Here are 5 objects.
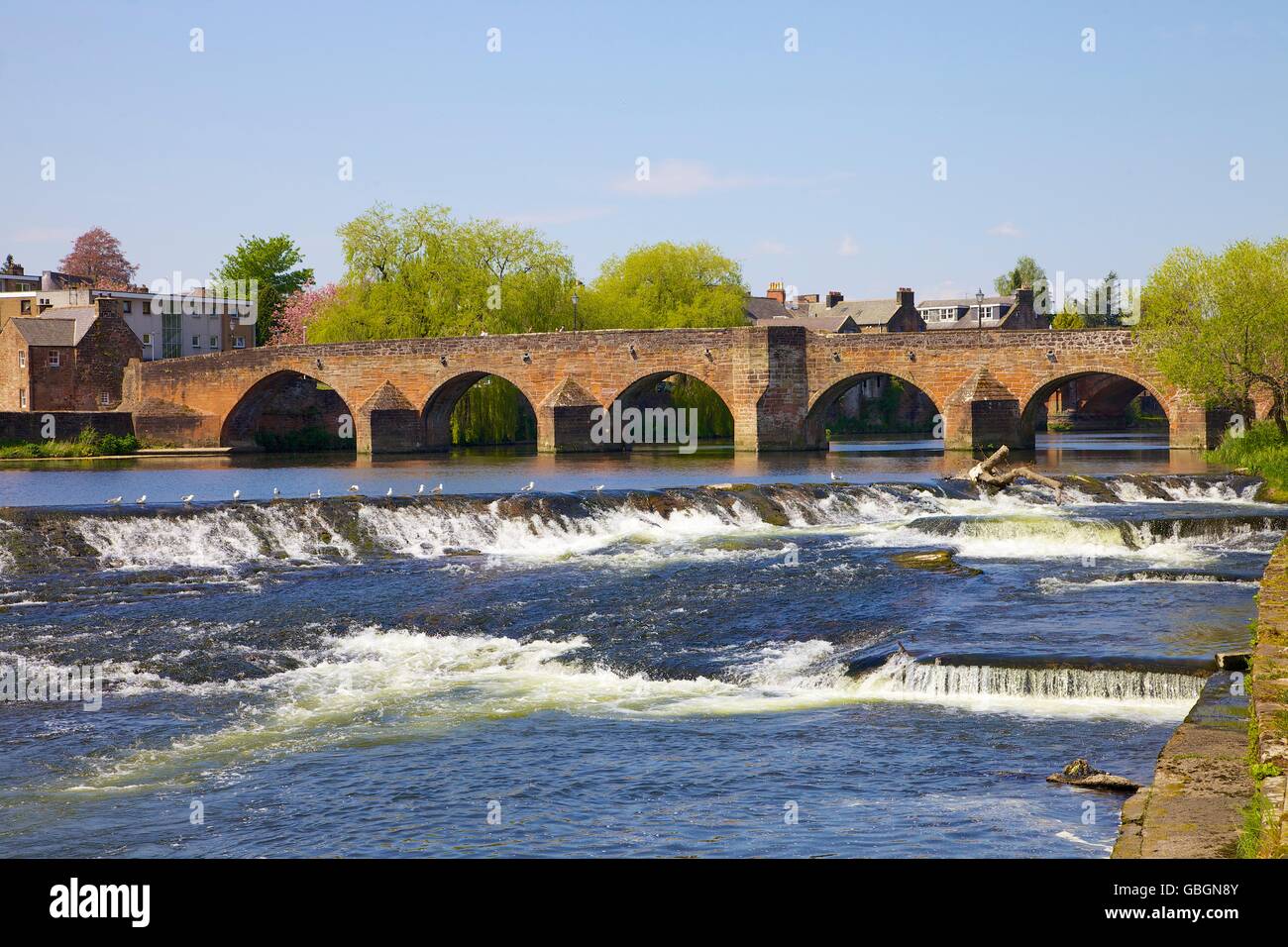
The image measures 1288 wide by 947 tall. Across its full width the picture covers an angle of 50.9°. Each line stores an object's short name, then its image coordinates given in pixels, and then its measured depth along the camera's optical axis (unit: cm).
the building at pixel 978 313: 9219
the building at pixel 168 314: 8188
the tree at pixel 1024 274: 12419
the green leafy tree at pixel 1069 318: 9592
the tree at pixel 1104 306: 10900
